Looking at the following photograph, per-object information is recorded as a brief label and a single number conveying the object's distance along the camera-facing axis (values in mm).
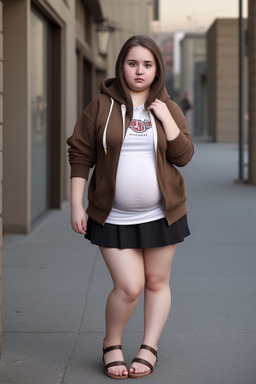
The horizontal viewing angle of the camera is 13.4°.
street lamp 26005
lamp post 19823
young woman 4984
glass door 12868
